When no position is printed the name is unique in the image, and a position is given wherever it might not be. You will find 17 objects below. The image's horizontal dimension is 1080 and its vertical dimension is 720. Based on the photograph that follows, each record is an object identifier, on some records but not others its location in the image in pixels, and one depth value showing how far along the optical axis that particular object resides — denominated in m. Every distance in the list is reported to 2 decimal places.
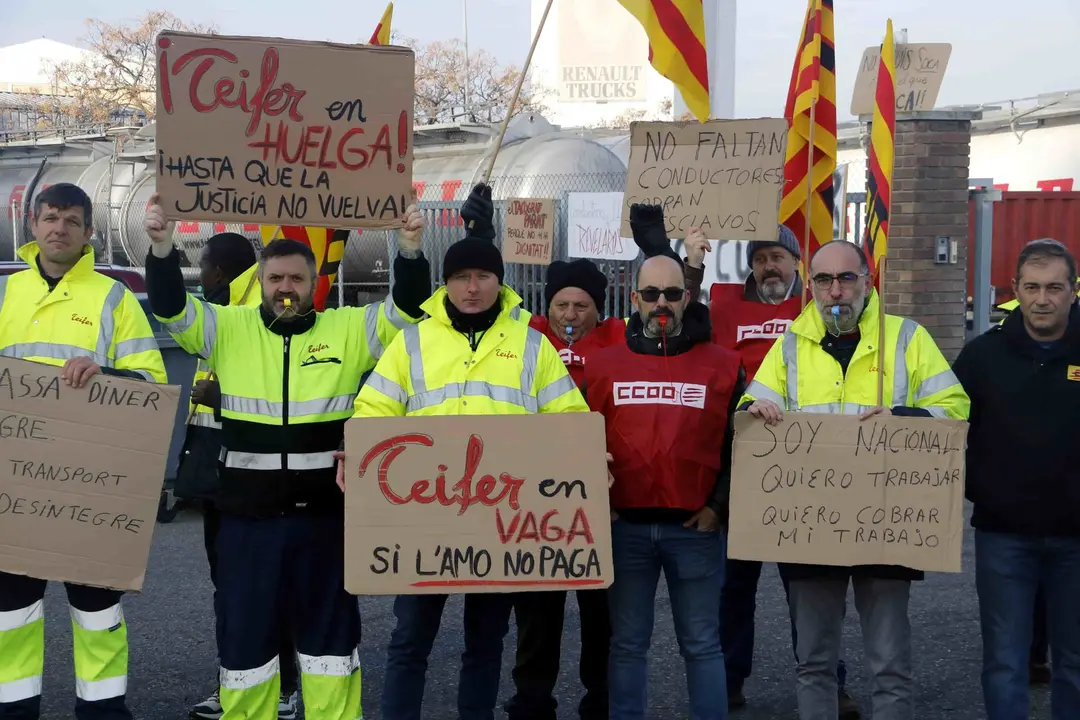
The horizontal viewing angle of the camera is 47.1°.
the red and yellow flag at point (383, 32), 5.82
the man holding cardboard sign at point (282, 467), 4.18
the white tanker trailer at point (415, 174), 15.41
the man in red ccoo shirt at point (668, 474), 4.14
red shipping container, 16.77
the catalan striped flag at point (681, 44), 6.09
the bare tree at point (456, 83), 51.59
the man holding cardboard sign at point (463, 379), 4.10
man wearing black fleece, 4.09
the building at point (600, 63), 72.31
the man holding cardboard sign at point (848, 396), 4.04
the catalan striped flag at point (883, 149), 4.64
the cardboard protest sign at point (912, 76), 9.67
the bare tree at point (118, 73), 47.84
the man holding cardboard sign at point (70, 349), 4.31
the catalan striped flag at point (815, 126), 5.85
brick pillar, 10.77
